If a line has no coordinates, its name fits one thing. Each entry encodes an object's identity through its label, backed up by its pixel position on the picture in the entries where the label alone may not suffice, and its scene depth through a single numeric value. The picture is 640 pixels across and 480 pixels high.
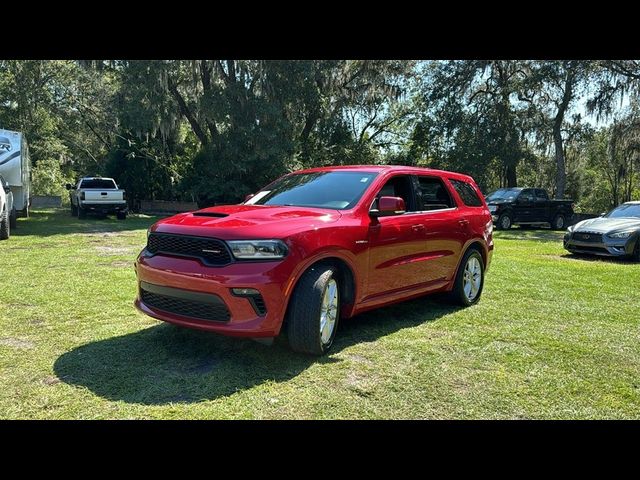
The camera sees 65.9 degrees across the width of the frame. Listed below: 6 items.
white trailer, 13.94
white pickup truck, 19.48
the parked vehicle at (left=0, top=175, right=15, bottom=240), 11.48
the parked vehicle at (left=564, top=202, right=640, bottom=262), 10.68
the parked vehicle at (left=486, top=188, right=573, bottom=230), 19.89
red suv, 3.79
